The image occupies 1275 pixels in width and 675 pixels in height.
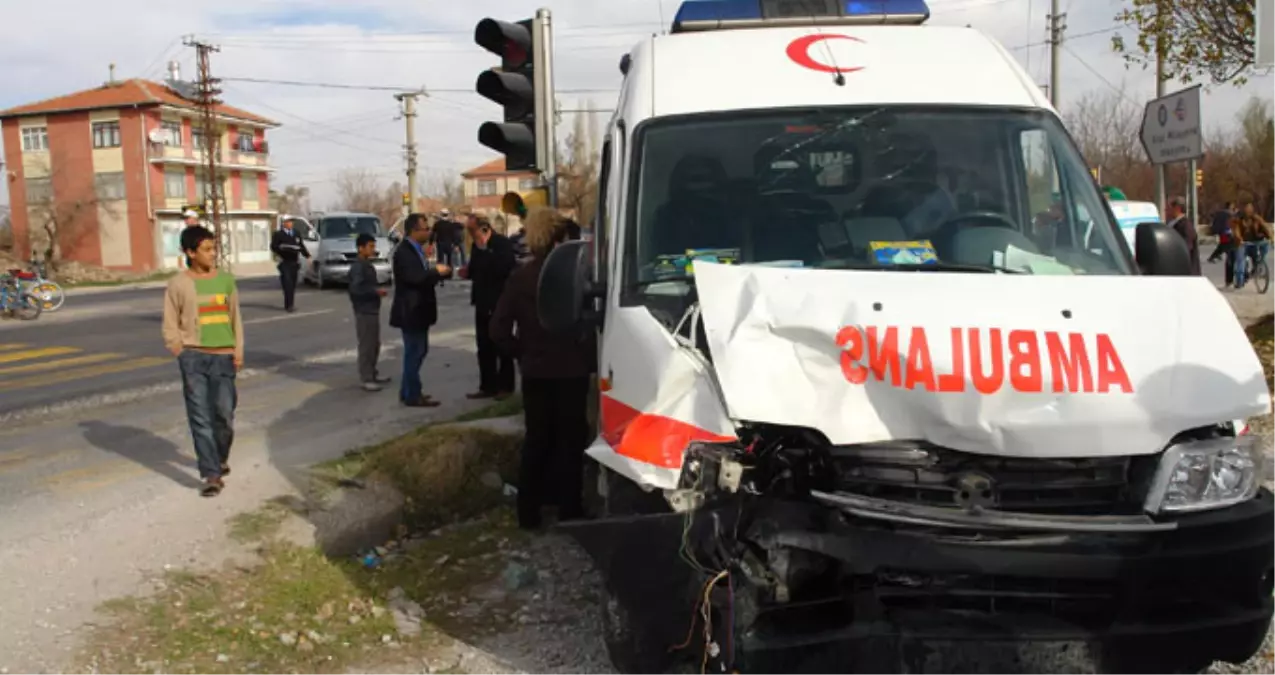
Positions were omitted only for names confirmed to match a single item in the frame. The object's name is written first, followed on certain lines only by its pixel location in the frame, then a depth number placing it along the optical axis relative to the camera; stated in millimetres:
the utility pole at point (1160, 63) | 11297
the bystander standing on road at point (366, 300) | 10484
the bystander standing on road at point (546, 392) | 6070
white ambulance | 3080
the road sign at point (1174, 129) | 10422
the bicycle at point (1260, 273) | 19234
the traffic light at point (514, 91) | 7773
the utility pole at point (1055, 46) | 31750
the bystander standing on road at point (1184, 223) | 13571
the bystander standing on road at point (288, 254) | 21047
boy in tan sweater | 6711
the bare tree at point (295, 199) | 105056
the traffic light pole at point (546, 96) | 7815
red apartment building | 66375
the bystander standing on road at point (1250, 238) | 19109
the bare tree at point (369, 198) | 104012
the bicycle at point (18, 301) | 20719
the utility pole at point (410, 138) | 54719
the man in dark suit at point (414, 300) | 9633
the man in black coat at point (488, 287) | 9914
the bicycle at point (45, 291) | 21234
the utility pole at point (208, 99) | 48625
